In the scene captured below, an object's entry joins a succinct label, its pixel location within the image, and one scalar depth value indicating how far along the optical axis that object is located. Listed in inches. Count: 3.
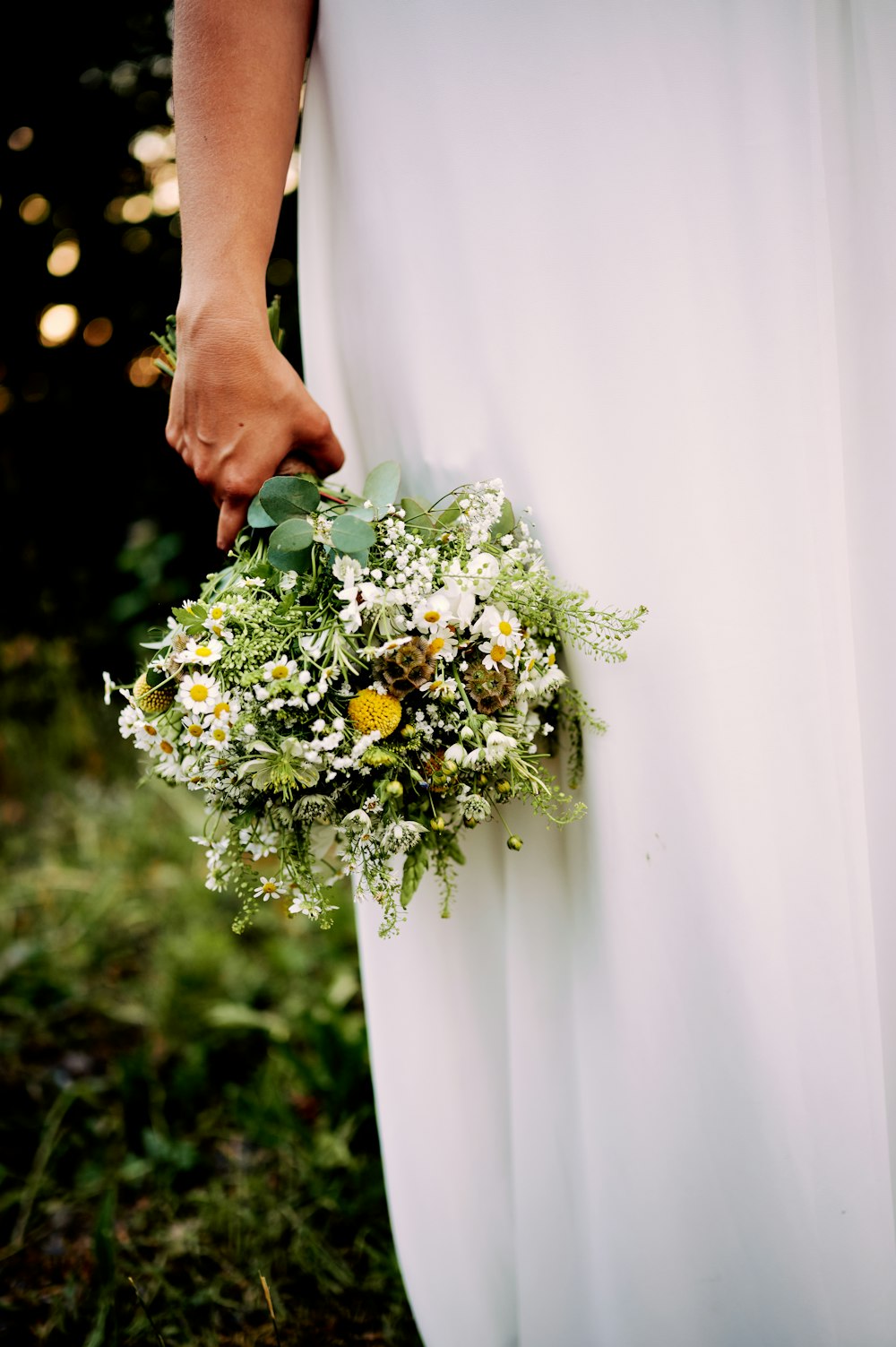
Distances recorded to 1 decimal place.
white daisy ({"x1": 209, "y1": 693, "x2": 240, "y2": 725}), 36.3
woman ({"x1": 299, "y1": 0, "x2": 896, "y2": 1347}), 38.8
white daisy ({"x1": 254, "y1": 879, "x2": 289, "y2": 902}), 39.5
